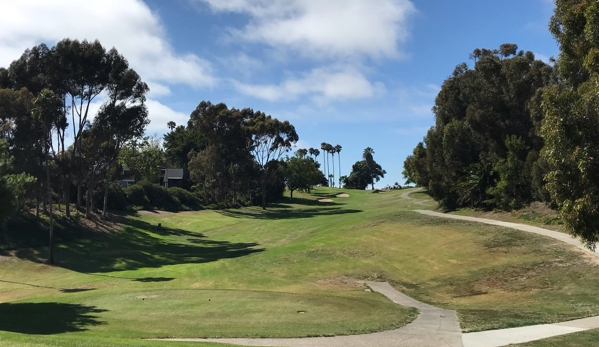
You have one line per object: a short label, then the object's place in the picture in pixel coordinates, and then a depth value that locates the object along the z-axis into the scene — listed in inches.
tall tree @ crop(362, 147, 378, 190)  6985.2
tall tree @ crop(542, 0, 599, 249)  466.3
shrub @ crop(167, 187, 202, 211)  3393.2
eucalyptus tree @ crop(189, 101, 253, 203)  3351.4
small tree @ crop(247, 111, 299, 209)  3422.7
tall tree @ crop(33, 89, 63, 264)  1373.0
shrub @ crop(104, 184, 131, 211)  2807.6
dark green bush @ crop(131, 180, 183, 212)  3163.4
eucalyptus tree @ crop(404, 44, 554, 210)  1663.4
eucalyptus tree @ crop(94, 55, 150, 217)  2070.3
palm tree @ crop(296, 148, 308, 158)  5476.4
